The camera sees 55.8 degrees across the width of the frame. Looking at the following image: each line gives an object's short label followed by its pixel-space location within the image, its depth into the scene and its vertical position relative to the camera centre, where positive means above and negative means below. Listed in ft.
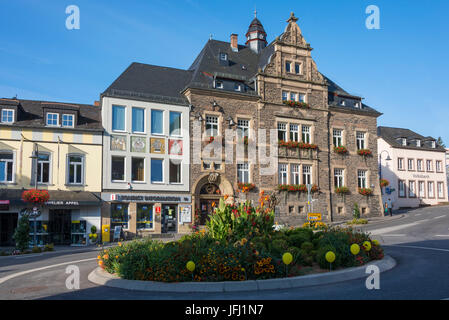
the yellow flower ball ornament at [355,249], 38.22 -5.63
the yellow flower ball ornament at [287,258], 33.88 -5.68
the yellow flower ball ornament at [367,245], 40.91 -5.72
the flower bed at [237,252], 34.37 -5.81
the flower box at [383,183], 129.75 +1.00
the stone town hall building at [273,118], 104.88 +18.77
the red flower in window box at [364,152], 126.52 +10.24
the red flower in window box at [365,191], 124.47 -1.37
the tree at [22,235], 71.36 -7.75
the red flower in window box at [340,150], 122.31 +10.58
